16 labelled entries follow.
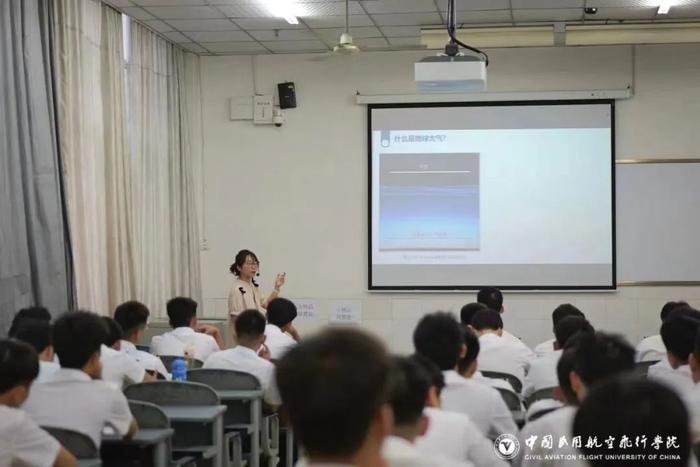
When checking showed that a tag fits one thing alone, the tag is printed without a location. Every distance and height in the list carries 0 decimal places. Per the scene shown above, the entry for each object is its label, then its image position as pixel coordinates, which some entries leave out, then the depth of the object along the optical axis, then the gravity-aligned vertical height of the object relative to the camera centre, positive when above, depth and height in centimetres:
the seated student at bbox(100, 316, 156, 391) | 434 -88
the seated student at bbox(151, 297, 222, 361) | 566 -99
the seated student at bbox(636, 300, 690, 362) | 525 -106
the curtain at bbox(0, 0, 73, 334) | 563 +9
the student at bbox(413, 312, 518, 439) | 329 -76
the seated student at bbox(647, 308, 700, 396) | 403 -75
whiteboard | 828 -42
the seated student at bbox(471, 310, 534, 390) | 518 -104
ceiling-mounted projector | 583 +71
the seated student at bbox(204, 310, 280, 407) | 498 -97
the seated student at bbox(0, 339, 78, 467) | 278 -74
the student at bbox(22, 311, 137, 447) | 329 -76
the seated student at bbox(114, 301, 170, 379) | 493 -76
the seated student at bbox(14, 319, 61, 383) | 406 -69
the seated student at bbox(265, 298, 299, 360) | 582 -94
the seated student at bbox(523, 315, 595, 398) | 459 -97
